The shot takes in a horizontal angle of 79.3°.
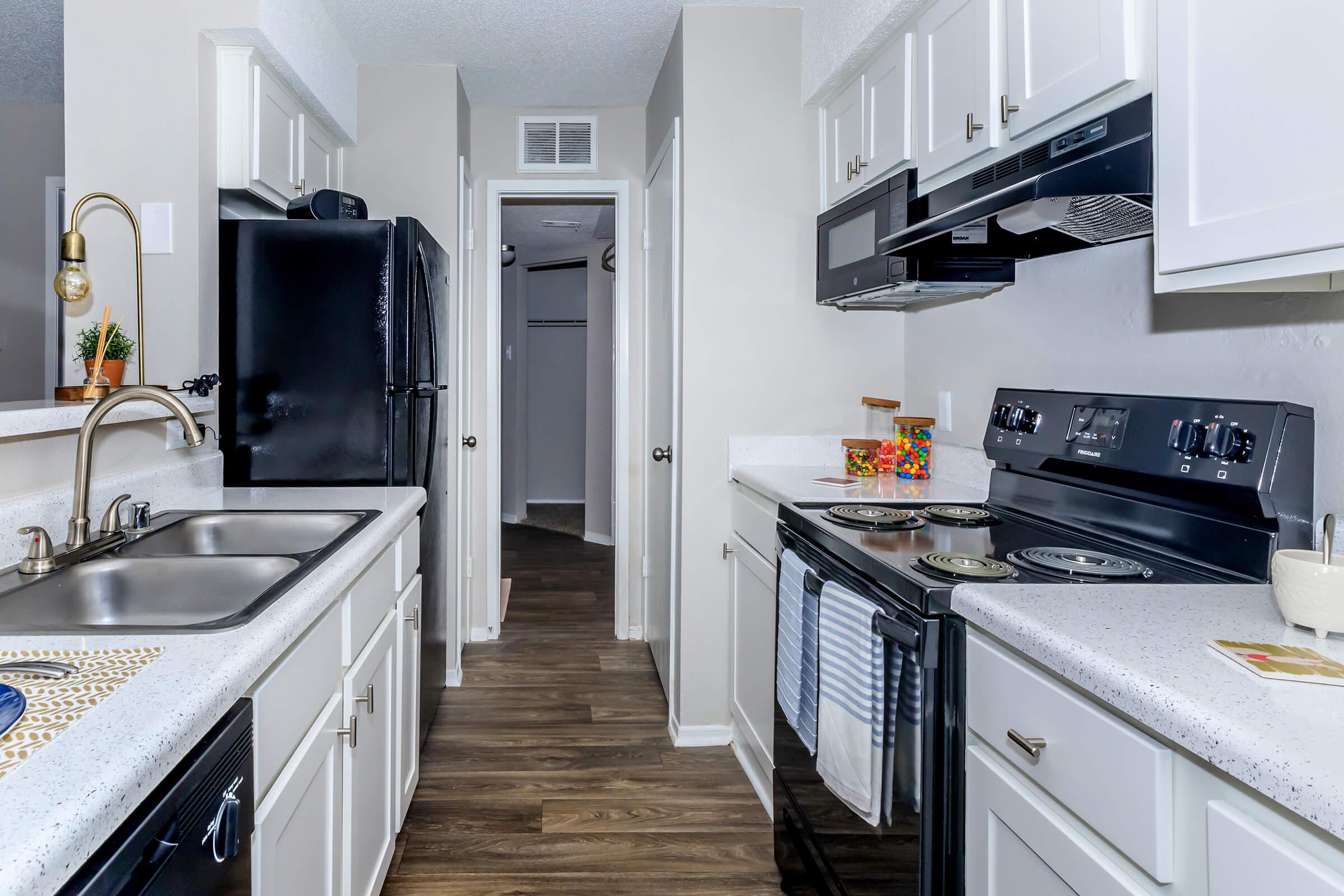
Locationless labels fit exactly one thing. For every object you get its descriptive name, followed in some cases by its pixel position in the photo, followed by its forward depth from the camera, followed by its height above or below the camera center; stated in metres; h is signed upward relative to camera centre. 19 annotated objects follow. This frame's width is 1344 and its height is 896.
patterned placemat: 0.67 -0.25
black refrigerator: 2.37 +0.23
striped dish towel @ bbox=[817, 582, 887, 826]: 1.34 -0.48
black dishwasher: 0.64 -0.36
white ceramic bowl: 0.92 -0.18
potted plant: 1.88 +0.18
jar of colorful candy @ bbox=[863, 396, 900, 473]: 2.67 +0.04
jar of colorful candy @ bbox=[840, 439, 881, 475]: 2.56 -0.08
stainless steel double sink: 1.11 -0.25
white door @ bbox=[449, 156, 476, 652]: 3.48 +0.13
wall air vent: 3.72 +1.32
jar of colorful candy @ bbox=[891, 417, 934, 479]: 2.50 -0.05
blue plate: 0.70 -0.25
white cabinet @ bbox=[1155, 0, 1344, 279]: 0.90 +0.37
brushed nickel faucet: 1.32 -0.04
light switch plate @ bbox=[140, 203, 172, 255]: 2.18 +0.55
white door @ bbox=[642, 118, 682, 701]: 2.86 +0.15
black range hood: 1.25 +0.43
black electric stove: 1.21 -0.21
